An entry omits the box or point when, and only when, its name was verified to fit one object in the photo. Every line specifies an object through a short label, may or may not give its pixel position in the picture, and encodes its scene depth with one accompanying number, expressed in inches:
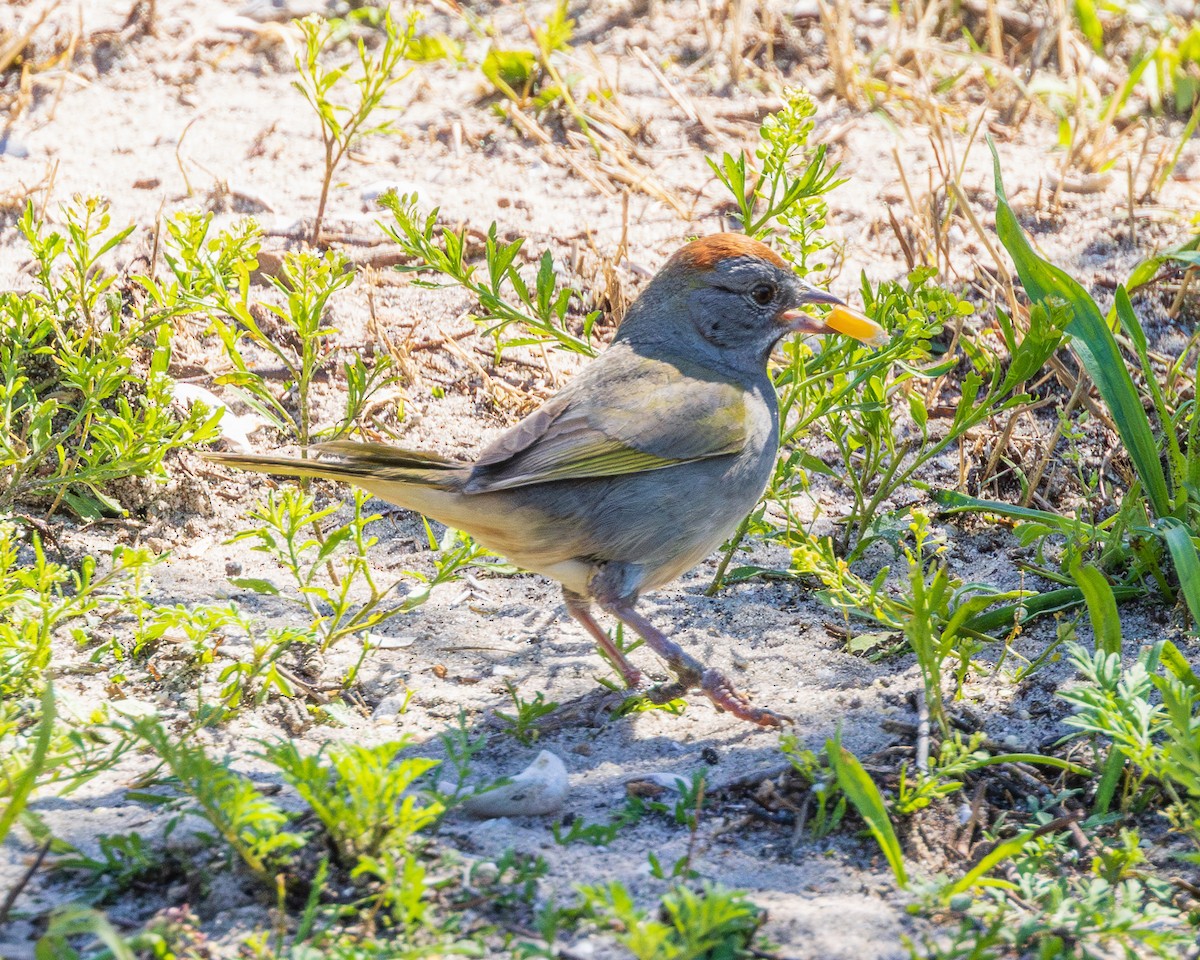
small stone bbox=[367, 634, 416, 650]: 350.0
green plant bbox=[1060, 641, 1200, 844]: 239.8
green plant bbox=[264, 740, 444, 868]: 224.7
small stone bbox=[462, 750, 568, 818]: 268.7
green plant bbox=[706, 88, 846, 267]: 354.0
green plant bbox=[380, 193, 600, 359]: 352.2
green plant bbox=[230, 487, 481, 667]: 305.9
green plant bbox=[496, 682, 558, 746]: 304.7
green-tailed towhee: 328.2
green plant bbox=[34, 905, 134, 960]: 194.9
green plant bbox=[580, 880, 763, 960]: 203.6
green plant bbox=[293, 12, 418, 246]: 406.3
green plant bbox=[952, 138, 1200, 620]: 340.8
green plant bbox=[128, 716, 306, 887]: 223.1
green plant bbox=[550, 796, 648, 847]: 259.0
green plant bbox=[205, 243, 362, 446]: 353.7
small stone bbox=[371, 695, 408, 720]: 319.9
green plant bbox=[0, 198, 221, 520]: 344.8
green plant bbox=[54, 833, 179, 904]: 234.1
